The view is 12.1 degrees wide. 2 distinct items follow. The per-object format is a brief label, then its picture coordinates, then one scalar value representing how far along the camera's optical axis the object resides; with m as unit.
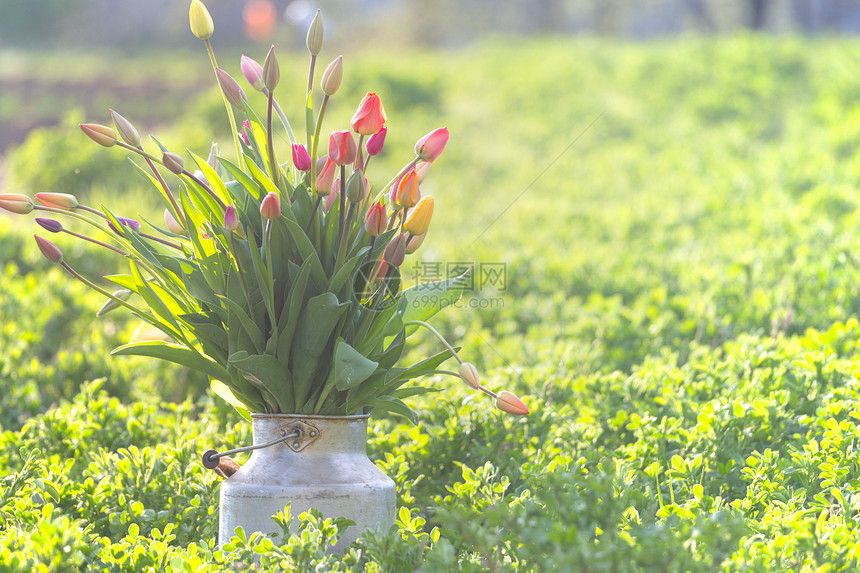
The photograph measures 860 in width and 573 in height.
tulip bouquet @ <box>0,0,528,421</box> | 4.82
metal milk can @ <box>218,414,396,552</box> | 4.81
